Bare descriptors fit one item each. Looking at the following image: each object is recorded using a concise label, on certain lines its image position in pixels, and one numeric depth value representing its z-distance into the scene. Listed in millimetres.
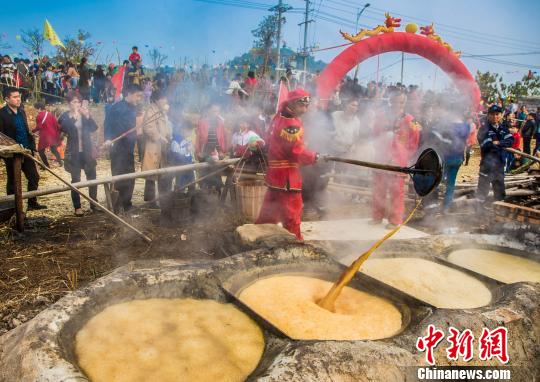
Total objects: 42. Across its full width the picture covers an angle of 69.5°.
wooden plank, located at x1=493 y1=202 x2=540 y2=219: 6682
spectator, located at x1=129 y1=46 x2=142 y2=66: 13988
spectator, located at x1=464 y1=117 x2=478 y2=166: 7863
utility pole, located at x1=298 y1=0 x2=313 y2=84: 28134
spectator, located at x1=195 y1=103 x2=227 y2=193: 8063
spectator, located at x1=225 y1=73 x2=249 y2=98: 10055
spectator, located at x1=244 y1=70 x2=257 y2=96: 14164
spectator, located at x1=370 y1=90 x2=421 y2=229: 6762
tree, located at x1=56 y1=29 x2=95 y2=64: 20067
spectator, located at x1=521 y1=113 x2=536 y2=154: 15674
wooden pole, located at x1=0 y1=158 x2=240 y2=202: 4926
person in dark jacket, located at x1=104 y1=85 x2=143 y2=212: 7141
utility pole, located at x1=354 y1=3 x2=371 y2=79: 15164
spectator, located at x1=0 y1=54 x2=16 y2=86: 15984
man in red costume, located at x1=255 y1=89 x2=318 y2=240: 4852
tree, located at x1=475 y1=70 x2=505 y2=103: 27828
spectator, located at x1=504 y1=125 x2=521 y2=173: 12508
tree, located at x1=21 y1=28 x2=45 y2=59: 19984
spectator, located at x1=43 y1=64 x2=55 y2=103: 17578
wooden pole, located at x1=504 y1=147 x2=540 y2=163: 7619
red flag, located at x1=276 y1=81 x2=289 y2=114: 8411
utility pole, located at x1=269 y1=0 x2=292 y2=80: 23956
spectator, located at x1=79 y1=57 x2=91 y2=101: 15443
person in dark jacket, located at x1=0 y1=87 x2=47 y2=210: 6898
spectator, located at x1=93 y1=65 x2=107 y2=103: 17266
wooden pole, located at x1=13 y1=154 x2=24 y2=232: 5078
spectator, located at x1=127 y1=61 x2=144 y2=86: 13406
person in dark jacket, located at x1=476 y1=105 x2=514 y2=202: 7594
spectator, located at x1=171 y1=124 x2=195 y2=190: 7805
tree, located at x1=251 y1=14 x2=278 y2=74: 27202
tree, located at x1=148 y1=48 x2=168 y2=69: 21250
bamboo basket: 6520
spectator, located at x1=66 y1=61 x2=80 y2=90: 16609
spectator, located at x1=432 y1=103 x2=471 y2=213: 7660
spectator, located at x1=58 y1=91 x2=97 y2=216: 6875
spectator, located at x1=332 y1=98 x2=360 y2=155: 8508
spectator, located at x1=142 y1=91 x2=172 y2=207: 7566
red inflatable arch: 11031
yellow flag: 17156
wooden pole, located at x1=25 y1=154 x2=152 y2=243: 4759
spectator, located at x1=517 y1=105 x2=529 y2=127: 18406
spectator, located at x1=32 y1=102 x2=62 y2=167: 9828
